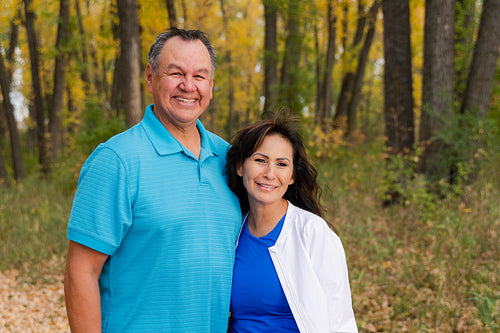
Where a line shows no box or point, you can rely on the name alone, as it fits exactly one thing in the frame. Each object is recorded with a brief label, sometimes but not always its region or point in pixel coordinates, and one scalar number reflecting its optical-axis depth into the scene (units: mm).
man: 1925
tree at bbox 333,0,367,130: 14612
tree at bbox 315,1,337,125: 12570
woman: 2154
